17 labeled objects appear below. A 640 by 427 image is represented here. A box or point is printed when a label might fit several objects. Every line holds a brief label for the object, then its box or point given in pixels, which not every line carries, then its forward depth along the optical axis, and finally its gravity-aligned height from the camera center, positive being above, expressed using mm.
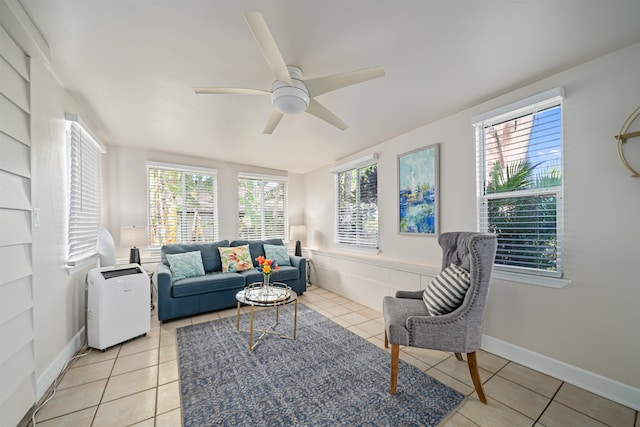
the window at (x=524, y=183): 2080 +244
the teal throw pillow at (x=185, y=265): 3449 -737
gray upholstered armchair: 1796 -832
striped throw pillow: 1917 -641
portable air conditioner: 2418 -924
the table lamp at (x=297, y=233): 5207 -434
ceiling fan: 1494 +897
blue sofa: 3156 -984
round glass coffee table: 2492 -901
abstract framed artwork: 2948 +246
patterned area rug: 1610 -1330
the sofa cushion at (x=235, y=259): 3943 -747
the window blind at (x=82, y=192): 2369 +249
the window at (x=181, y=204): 4090 +161
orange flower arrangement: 2668 -582
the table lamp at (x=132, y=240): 3518 -366
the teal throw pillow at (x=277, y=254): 4434 -745
